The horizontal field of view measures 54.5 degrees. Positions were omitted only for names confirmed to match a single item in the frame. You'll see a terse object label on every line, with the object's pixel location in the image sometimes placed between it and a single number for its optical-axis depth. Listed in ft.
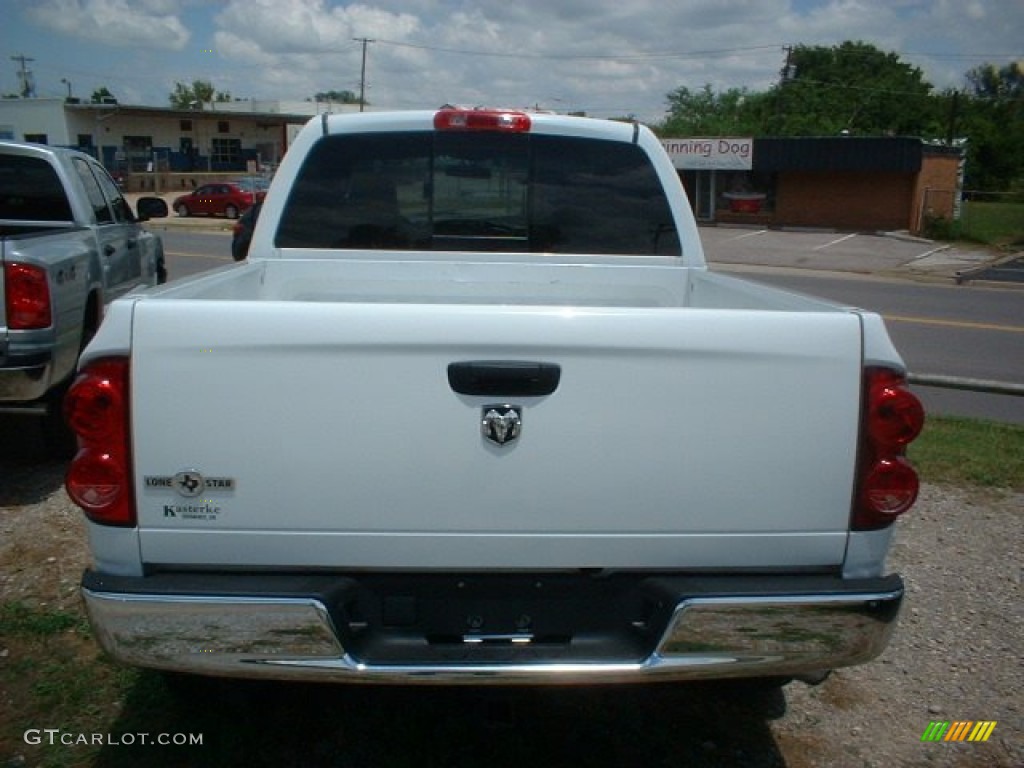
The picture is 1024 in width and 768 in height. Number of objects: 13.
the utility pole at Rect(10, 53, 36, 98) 254.06
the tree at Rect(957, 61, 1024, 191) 208.23
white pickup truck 8.33
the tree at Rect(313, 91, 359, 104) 351.05
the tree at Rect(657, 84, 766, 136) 237.66
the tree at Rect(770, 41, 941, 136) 225.95
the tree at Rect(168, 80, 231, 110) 366.43
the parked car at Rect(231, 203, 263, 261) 23.39
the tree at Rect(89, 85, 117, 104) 334.52
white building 182.50
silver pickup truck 18.30
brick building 118.21
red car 127.75
